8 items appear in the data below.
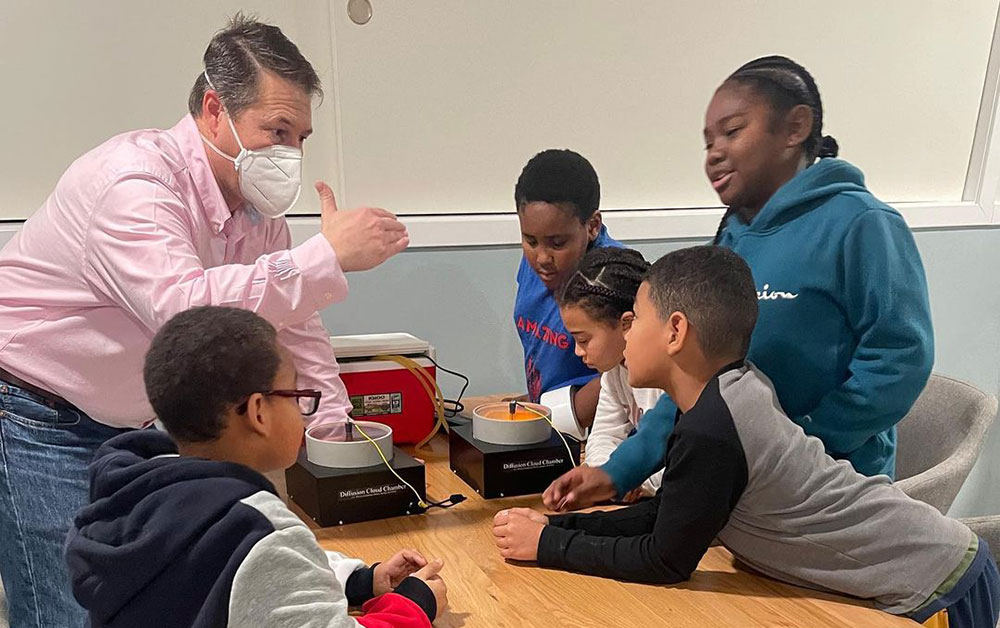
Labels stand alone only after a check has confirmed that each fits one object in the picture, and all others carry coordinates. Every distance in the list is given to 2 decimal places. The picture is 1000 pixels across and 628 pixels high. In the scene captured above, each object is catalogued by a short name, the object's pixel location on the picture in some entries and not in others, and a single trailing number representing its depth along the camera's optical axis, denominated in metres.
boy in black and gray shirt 1.13
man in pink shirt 1.28
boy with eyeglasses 0.84
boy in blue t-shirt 1.79
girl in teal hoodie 1.31
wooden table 1.07
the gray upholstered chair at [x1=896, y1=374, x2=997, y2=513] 1.73
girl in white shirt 1.57
